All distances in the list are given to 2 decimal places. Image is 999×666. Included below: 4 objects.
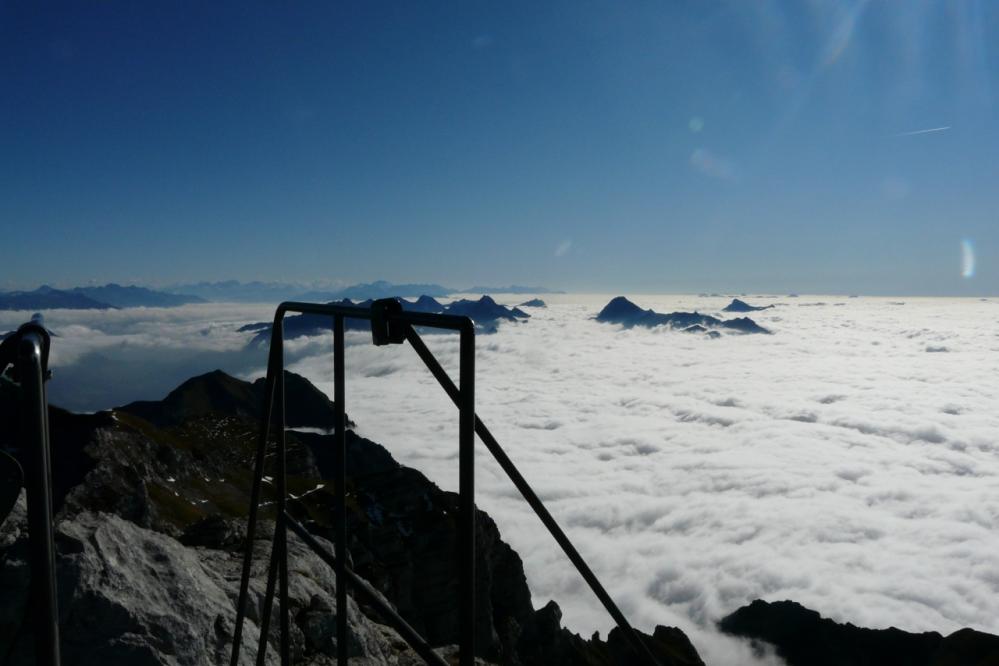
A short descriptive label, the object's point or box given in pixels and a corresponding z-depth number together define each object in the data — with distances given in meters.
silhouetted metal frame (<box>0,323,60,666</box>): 2.65
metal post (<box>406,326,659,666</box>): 4.21
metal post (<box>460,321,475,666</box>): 3.68
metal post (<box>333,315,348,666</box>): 5.31
